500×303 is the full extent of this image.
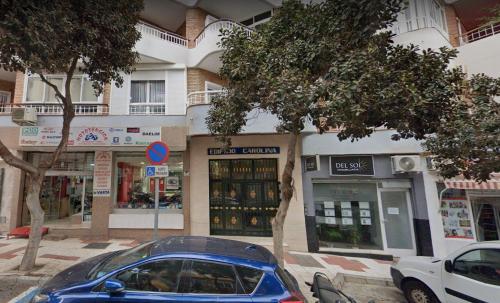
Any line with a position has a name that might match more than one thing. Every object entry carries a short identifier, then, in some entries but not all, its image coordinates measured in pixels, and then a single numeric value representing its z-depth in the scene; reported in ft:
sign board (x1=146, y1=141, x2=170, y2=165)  17.60
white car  13.52
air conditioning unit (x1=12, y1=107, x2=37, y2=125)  28.25
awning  24.47
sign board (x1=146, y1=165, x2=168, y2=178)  17.20
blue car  10.03
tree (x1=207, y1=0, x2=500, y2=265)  13.21
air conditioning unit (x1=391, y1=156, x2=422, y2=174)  27.99
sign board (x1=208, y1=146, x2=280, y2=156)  30.81
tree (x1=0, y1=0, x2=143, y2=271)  15.85
